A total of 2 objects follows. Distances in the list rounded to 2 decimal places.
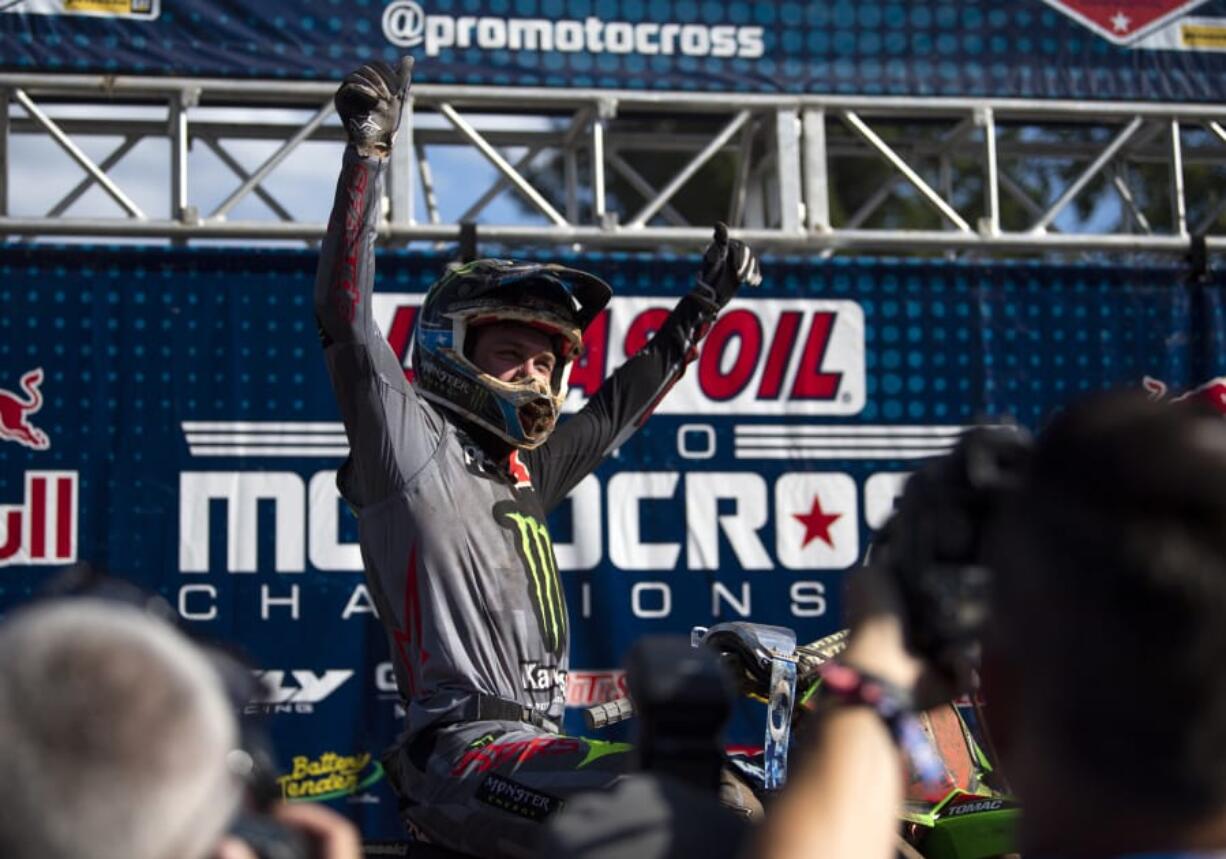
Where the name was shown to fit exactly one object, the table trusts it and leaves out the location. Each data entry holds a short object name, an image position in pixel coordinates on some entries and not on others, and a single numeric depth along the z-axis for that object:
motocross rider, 6.82
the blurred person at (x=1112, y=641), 2.62
